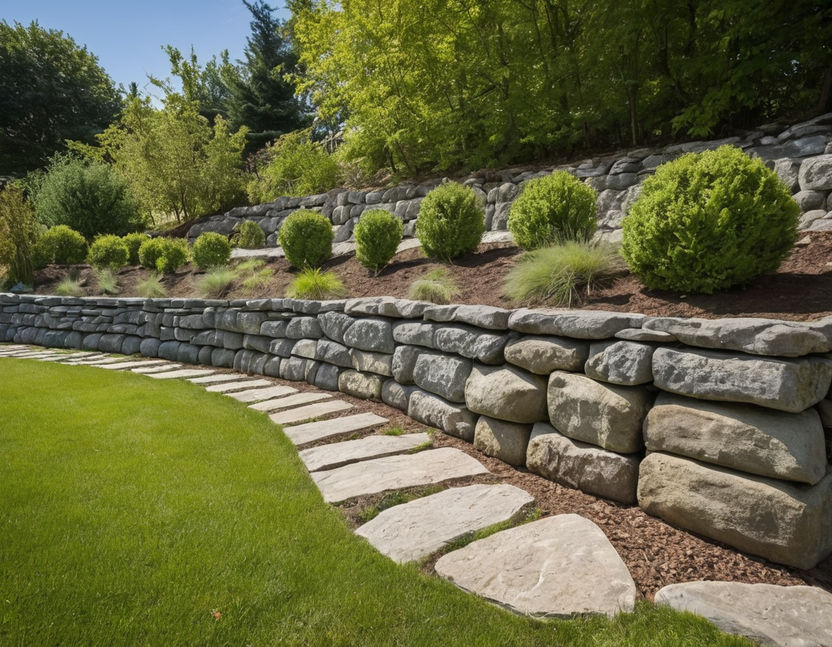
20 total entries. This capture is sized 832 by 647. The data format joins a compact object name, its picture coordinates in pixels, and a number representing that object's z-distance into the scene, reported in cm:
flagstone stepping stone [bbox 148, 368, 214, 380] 508
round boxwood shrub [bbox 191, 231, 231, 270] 809
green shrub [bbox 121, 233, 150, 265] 969
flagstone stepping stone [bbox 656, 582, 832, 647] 135
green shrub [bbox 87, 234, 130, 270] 919
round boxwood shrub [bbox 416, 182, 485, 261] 511
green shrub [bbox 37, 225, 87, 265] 958
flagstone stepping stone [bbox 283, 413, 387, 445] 320
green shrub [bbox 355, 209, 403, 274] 559
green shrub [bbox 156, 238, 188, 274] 862
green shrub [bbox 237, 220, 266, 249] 987
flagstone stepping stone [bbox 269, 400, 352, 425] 360
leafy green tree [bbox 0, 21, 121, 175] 2062
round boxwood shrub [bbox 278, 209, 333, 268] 669
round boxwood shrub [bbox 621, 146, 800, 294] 252
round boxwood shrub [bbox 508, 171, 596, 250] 421
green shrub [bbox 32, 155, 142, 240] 1128
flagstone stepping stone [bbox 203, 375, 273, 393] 456
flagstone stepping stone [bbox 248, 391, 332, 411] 395
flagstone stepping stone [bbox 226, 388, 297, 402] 427
